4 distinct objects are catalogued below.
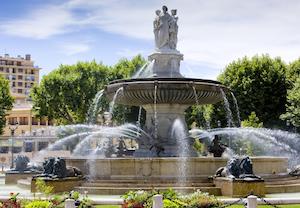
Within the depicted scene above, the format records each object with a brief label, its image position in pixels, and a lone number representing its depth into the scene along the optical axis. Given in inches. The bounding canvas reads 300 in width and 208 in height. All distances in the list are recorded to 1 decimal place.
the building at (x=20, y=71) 5846.5
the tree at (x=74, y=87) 2183.8
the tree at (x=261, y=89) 1926.7
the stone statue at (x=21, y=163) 1014.4
